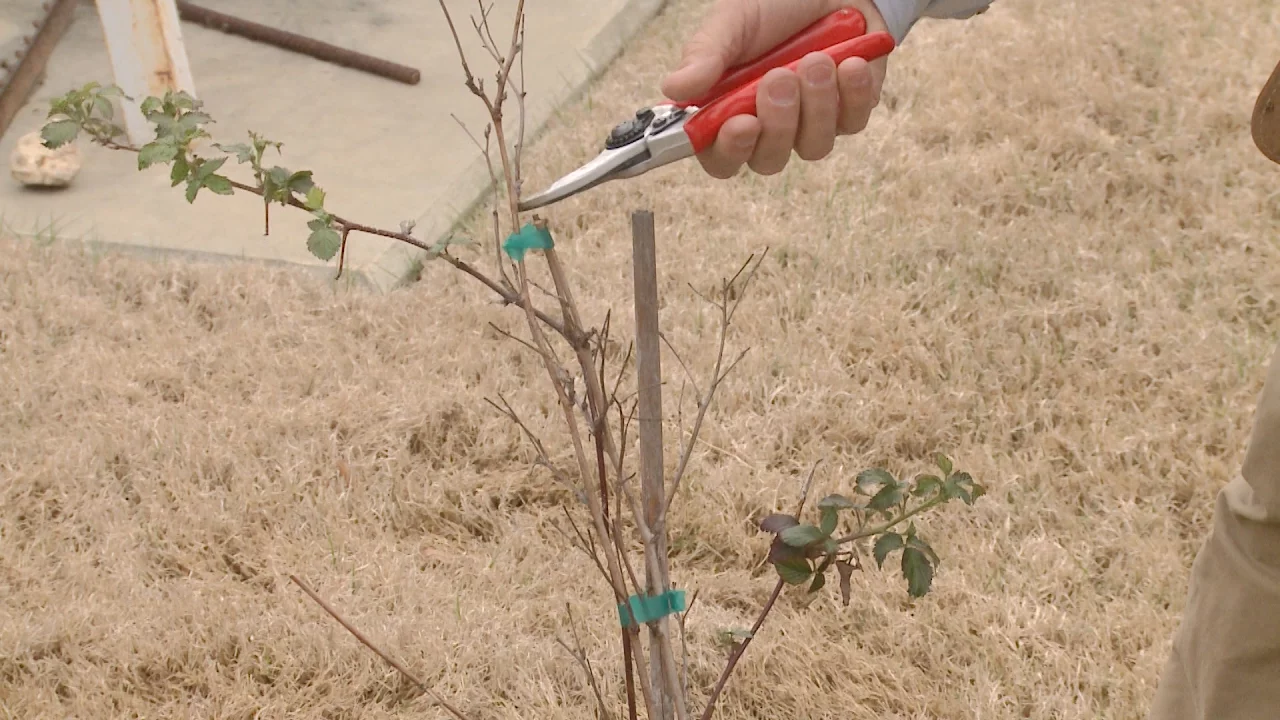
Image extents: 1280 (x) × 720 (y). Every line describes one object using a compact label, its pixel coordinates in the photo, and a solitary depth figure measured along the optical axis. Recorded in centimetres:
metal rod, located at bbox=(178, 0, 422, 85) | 371
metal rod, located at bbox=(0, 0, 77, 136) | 347
